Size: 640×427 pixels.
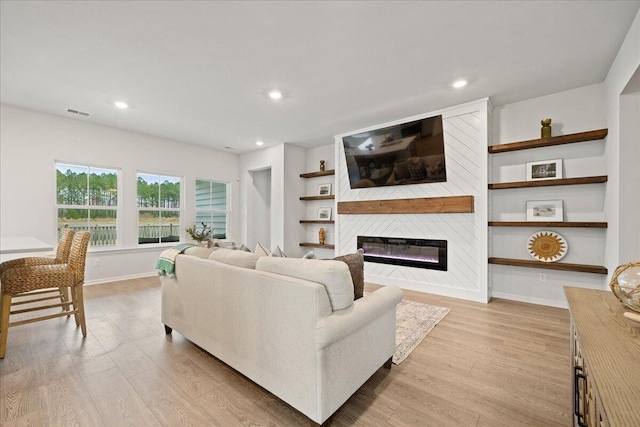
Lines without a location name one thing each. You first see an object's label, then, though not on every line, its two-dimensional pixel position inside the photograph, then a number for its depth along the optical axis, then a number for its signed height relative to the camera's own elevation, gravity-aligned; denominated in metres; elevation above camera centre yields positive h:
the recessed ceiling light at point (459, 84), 3.12 +1.51
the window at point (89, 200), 4.35 +0.21
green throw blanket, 2.45 -0.44
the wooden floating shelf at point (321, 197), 5.52 +0.33
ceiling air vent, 3.97 +1.50
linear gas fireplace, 4.04 -0.61
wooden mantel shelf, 3.74 +0.11
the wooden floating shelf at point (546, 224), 3.04 -0.13
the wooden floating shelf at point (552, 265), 3.06 -0.63
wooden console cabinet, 0.57 -0.39
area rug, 2.34 -1.16
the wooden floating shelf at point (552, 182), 3.06 +0.37
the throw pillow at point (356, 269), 1.81 -0.38
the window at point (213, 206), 6.05 +0.16
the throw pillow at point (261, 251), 2.17 -0.31
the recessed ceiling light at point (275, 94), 3.41 +1.51
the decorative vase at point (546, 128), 3.35 +1.05
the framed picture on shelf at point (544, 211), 3.38 +0.03
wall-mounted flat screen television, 3.97 +0.93
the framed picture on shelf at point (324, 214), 5.81 -0.02
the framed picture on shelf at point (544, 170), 3.39 +0.55
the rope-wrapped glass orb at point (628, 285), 0.97 -0.27
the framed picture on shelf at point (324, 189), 5.79 +0.51
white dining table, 1.99 -0.28
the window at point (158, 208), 5.17 +0.10
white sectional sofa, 1.42 -0.68
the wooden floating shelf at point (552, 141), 3.09 +0.87
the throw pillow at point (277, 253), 2.15 -0.32
